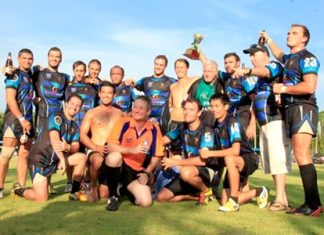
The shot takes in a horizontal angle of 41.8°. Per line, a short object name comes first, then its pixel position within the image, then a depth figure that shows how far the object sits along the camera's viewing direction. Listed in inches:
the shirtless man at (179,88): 319.6
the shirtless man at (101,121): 268.7
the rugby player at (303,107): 217.2
